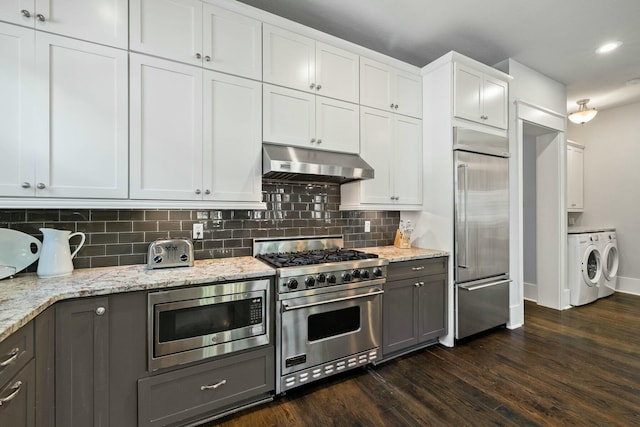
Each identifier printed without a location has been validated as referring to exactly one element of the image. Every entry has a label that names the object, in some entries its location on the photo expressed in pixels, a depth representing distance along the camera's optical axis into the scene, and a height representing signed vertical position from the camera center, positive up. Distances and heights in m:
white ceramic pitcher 1.72 -0.23
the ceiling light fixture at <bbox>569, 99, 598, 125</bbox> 4.00 +1.34
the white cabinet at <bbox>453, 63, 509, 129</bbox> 2.87 +1.22
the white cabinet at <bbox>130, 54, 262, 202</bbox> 1.88 +0.56
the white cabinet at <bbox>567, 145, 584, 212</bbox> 4.85 +0.59
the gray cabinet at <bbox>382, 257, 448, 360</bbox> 2.52 -0.83
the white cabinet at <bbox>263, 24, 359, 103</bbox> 2.28 +1.25
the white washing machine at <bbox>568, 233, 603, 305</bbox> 4.03 -0.77
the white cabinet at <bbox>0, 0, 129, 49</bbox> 1.59 +1.14
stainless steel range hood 2.16 +0.39
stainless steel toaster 1.91 -0.26
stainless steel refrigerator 2.83 -0.17
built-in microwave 1.66 -0.66
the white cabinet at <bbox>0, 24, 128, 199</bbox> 1.58 +0.57
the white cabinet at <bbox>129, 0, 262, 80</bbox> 1.87 +1.24
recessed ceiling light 3.08 +1.79
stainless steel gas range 2.02 -0.72
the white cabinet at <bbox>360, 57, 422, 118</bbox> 2.74 +1.24
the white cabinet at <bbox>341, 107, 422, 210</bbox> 2.75 +0.51
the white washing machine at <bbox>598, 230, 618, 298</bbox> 4.40 -0.74
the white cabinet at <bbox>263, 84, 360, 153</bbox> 2.29 +0.79
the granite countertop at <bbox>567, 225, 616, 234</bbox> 4.08 -0.24
